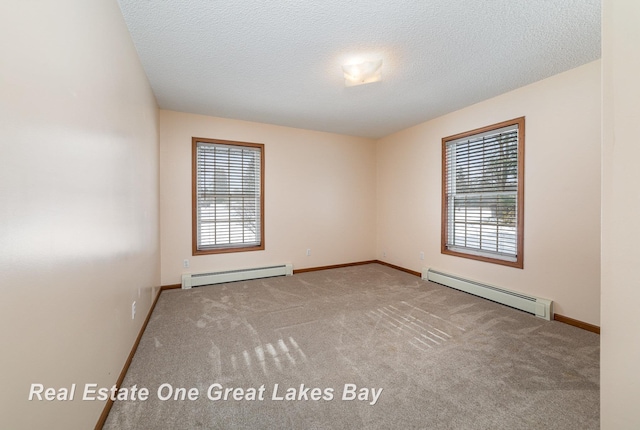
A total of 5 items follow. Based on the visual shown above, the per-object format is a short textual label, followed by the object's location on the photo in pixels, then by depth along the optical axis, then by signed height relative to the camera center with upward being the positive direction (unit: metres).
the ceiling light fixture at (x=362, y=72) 2.52 +1.39
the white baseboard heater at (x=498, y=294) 2.84 -0.98
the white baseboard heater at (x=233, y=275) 3.85 -0.96
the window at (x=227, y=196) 4.05 +0.28
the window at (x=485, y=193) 3.18 +0.29
